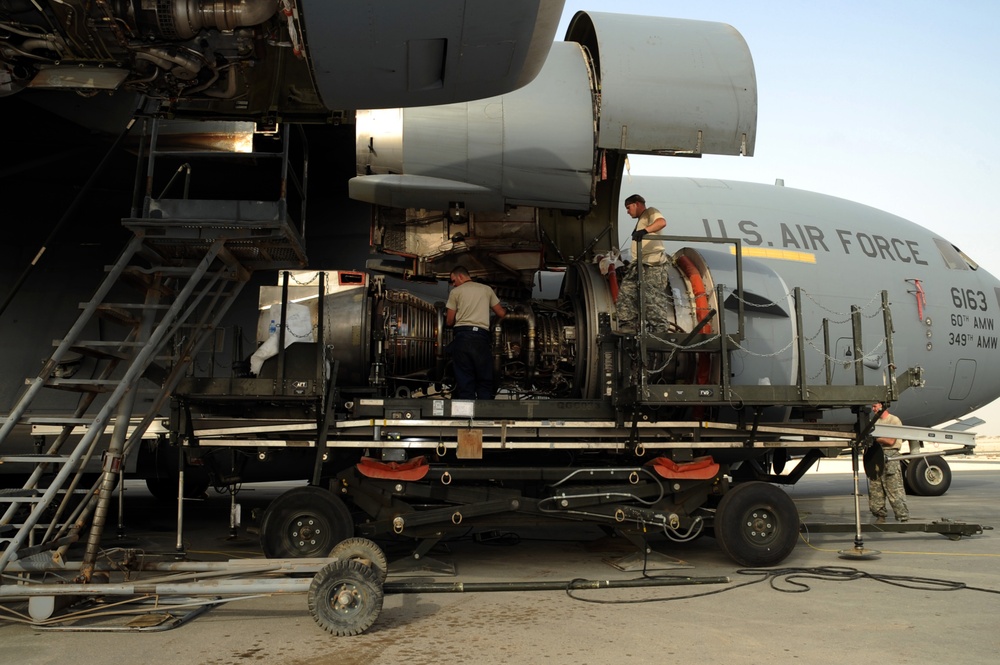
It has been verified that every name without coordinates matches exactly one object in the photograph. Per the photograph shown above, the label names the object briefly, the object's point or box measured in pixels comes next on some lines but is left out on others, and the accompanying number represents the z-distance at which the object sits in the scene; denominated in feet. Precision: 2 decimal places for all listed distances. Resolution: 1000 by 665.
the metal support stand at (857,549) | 26.76
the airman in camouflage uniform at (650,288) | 25.54
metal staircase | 19.88
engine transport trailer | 24.43
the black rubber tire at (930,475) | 45.19
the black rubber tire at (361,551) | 19.76
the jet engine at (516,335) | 26.50
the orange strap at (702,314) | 26.30
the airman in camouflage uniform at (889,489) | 34.50
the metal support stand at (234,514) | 25.11
